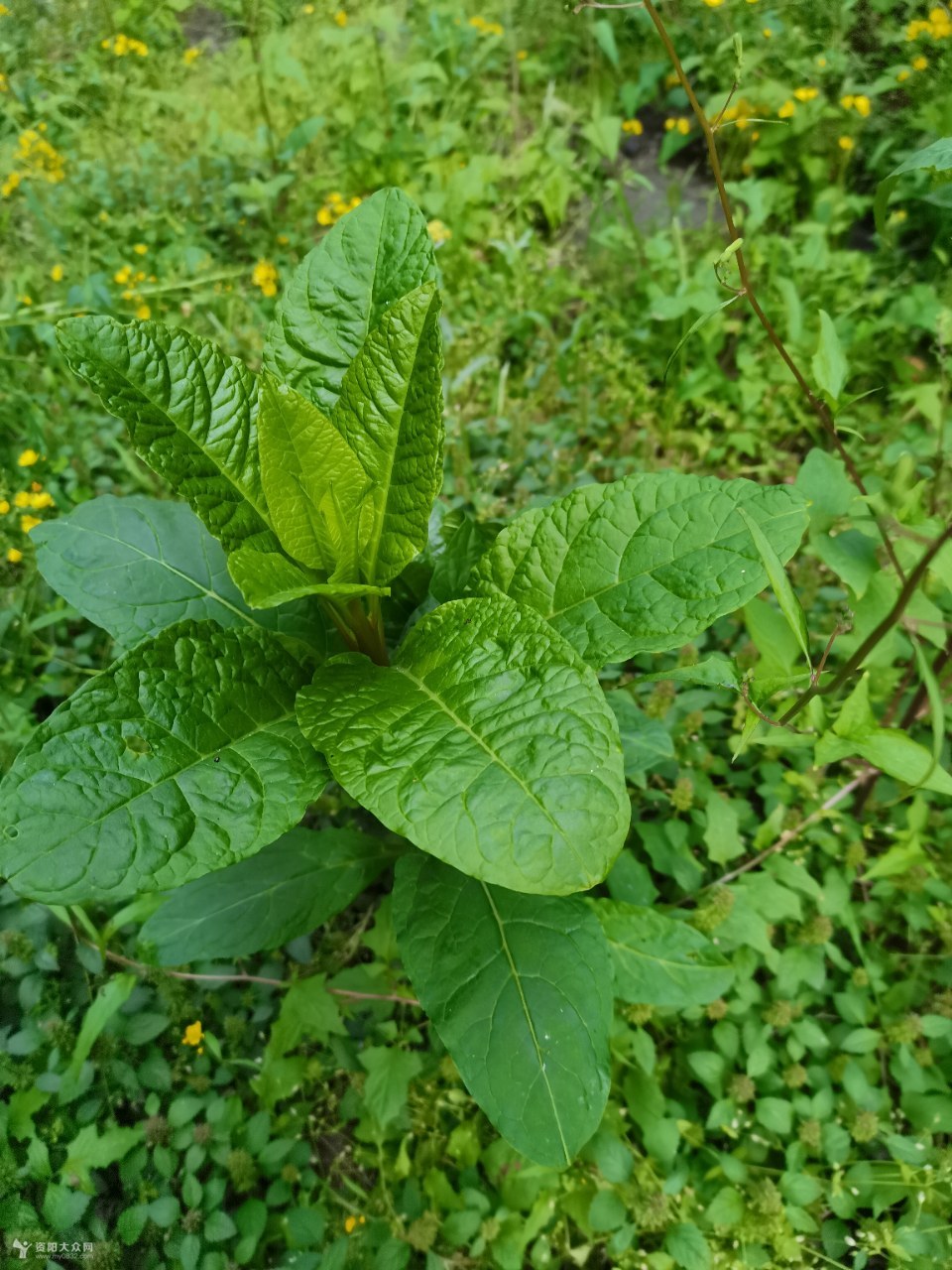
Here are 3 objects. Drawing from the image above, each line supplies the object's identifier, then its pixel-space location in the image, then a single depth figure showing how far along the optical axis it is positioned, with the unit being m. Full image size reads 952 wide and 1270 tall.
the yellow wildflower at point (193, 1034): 0.61
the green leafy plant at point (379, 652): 0.36
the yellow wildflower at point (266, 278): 1.03
